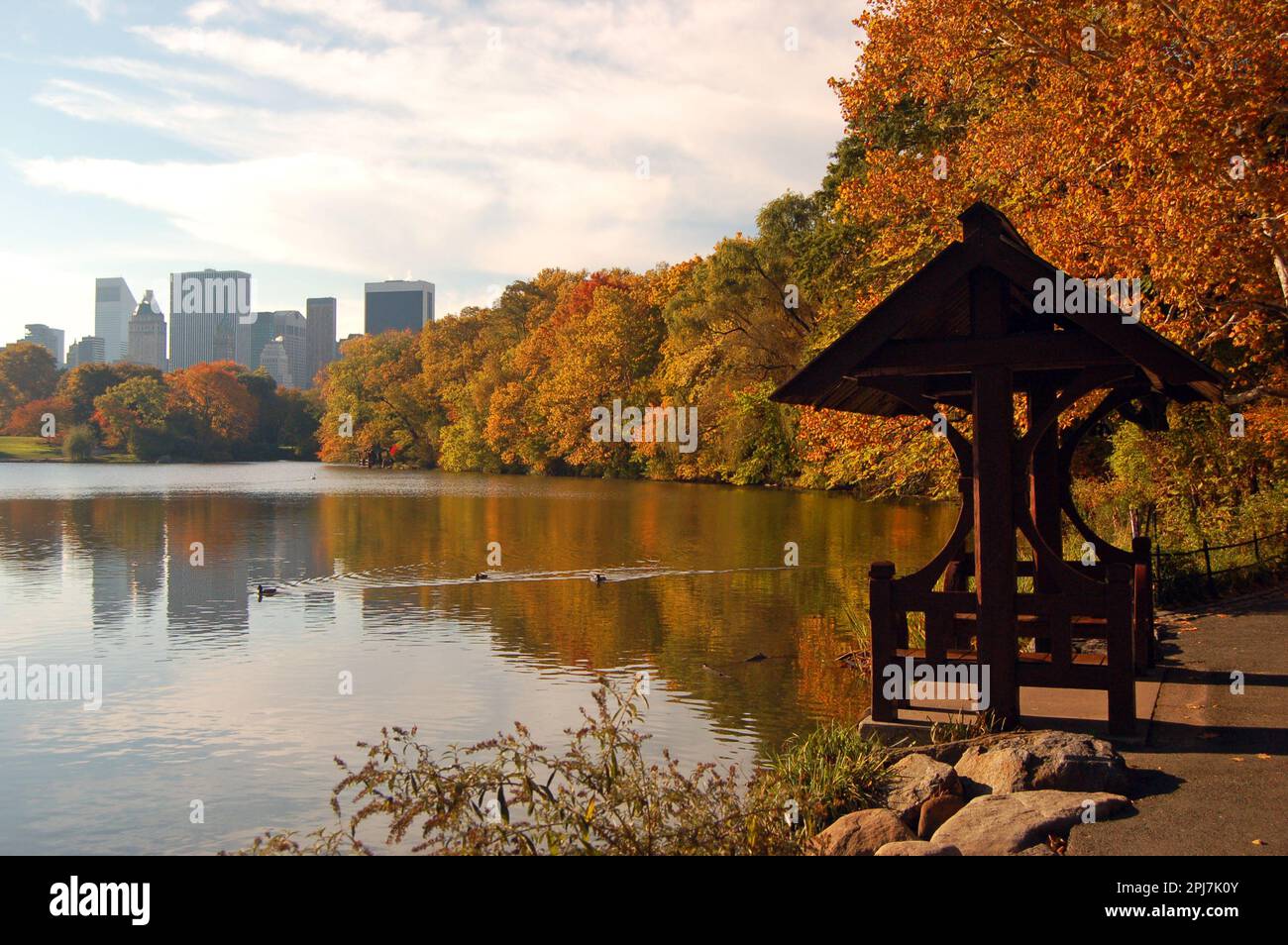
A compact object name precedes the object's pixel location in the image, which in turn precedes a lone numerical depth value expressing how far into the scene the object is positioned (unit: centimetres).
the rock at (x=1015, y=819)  696
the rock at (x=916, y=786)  803
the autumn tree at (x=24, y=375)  14088
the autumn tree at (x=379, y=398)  10556
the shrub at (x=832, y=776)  827
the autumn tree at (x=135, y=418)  11588
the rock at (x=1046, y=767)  787
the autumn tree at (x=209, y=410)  12038
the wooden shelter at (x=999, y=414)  891
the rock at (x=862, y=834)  732
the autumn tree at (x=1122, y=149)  1407
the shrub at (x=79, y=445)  11456
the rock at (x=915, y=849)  671
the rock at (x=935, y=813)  789
